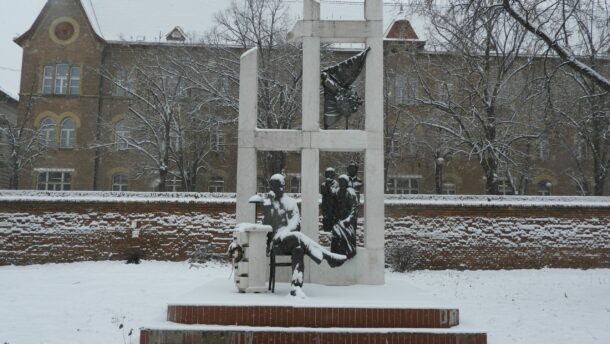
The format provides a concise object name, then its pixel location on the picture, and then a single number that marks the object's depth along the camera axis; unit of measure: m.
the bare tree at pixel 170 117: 24.95
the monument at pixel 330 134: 8.96
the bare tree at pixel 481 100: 21.38
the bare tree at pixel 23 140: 25.19
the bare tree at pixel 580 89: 10.90
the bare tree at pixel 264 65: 22.17
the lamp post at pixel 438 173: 24.66
